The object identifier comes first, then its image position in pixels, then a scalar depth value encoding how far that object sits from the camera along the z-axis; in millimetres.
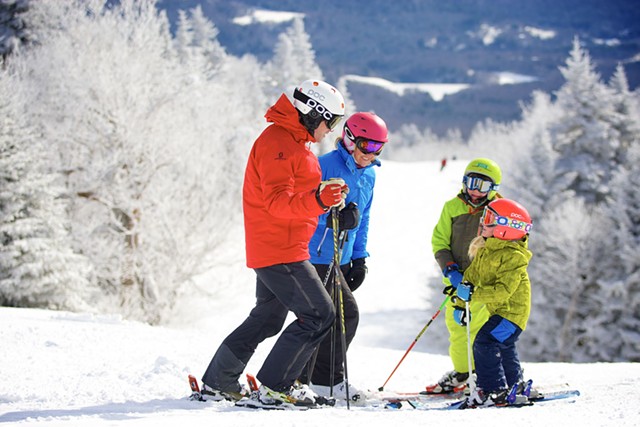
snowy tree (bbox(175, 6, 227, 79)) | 47625
